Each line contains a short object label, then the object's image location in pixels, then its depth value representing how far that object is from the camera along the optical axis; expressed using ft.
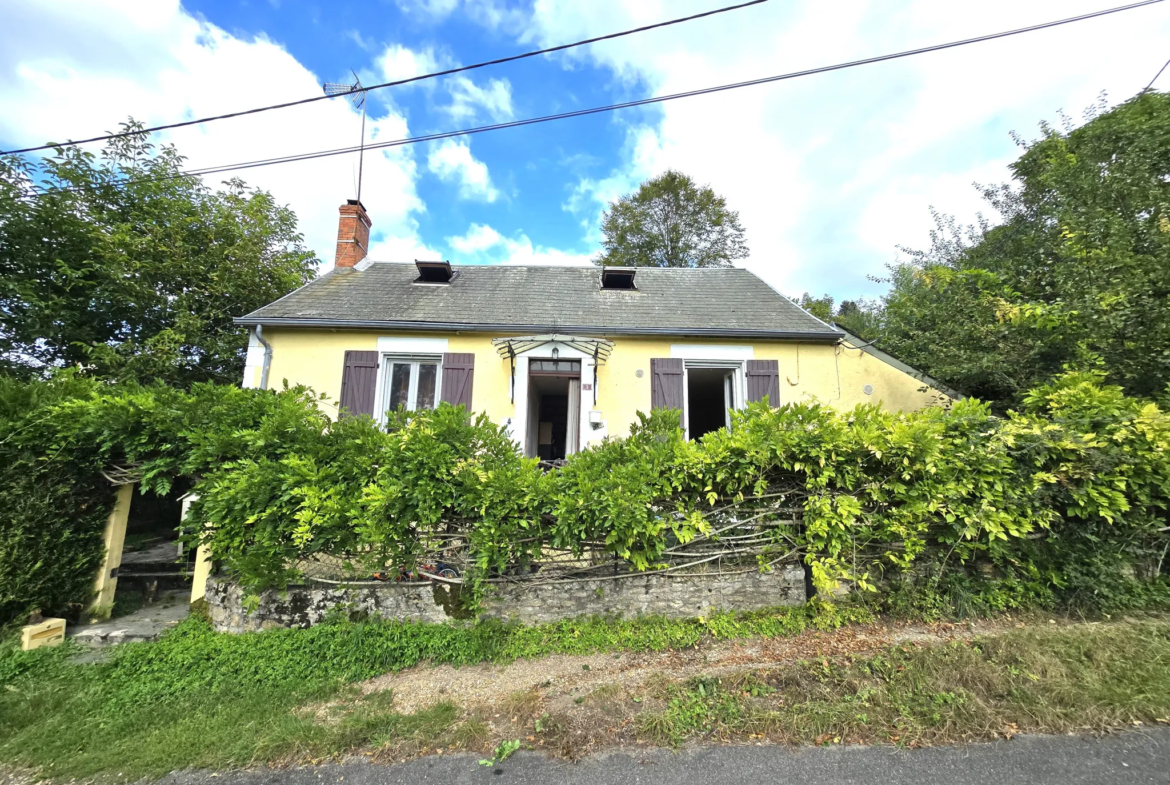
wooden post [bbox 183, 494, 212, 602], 18.39
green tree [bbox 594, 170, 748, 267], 71.87
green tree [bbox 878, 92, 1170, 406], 15.58
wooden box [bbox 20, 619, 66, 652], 13.66
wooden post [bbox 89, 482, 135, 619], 16.65
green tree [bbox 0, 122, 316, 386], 29.89
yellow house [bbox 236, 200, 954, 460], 23.79
